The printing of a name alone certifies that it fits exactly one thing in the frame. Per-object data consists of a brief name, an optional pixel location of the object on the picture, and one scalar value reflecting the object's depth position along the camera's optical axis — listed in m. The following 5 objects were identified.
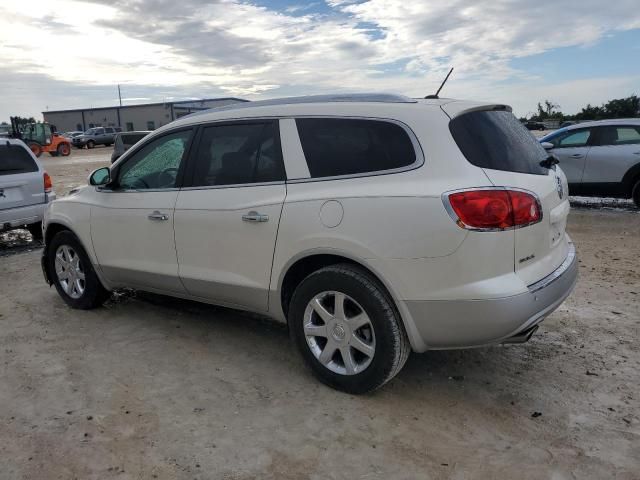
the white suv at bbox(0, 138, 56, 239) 7.68
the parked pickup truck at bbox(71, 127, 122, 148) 42.88
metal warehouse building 67.56
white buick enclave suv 2.96
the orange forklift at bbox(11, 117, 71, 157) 33.63
